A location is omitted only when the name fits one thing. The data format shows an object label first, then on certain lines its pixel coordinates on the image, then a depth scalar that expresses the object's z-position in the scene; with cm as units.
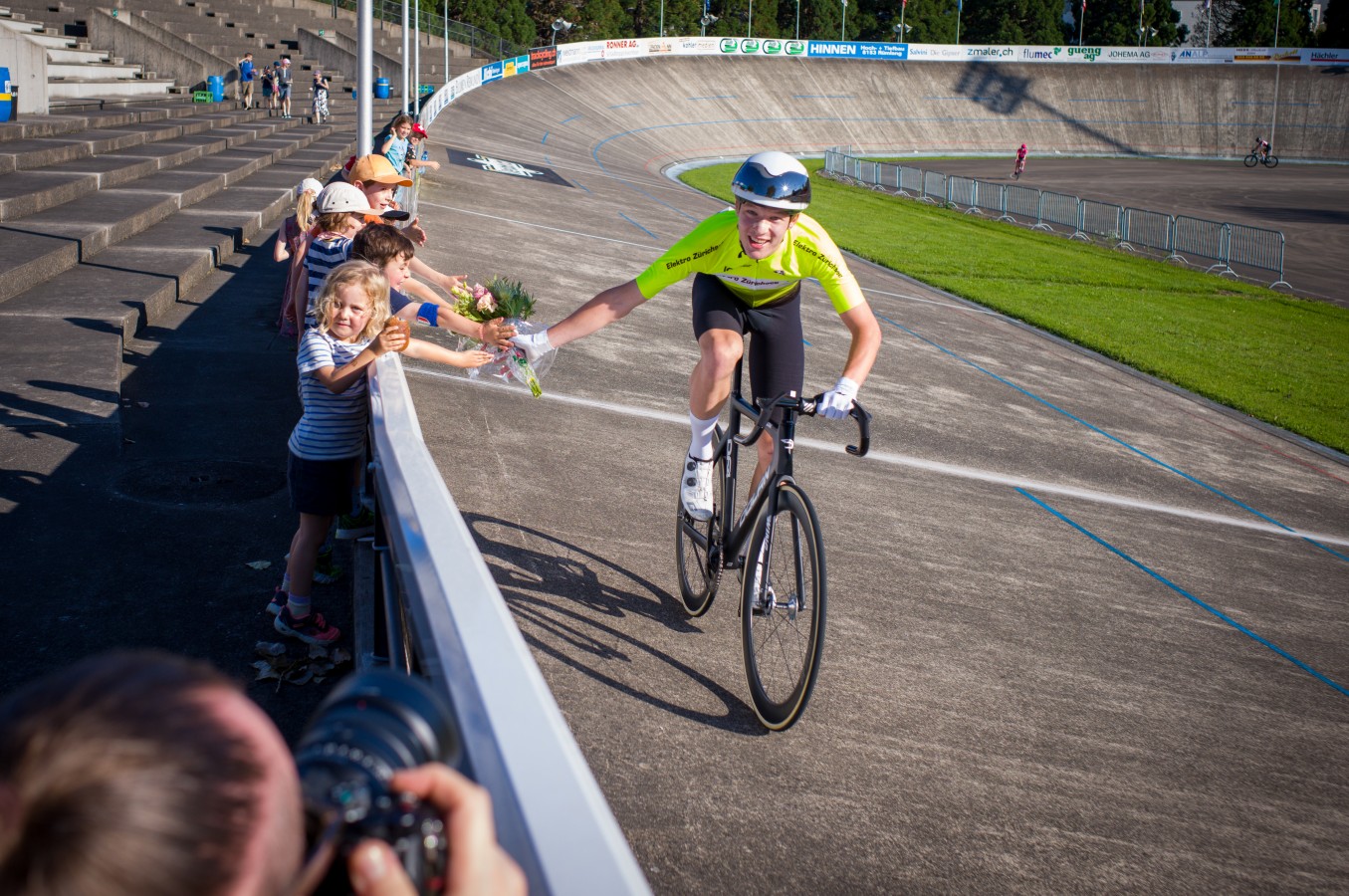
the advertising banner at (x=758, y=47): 6888
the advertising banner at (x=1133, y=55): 7781
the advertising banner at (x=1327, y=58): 7725
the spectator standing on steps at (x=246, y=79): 3222
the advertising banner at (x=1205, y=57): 7862
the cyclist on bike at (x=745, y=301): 469
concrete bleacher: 742
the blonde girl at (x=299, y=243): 681
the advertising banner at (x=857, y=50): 7300
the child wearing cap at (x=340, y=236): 601
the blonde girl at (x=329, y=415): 450
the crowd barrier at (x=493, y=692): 140
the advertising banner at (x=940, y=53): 7581
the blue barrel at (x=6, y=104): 1783
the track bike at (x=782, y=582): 407
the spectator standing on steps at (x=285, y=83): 3266
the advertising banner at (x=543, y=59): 5432
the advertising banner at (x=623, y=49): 6175
